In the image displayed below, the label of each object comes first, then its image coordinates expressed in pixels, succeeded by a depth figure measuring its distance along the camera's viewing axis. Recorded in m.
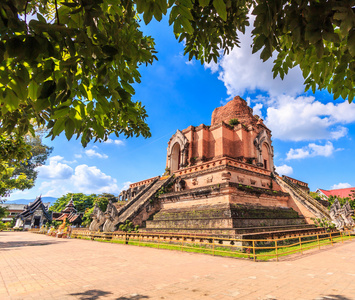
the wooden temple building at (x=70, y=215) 33.44
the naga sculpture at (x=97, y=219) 16.38
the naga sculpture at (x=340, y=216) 14.78
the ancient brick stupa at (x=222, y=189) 11.67
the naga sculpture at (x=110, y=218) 15.22
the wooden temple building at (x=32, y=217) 39.16
